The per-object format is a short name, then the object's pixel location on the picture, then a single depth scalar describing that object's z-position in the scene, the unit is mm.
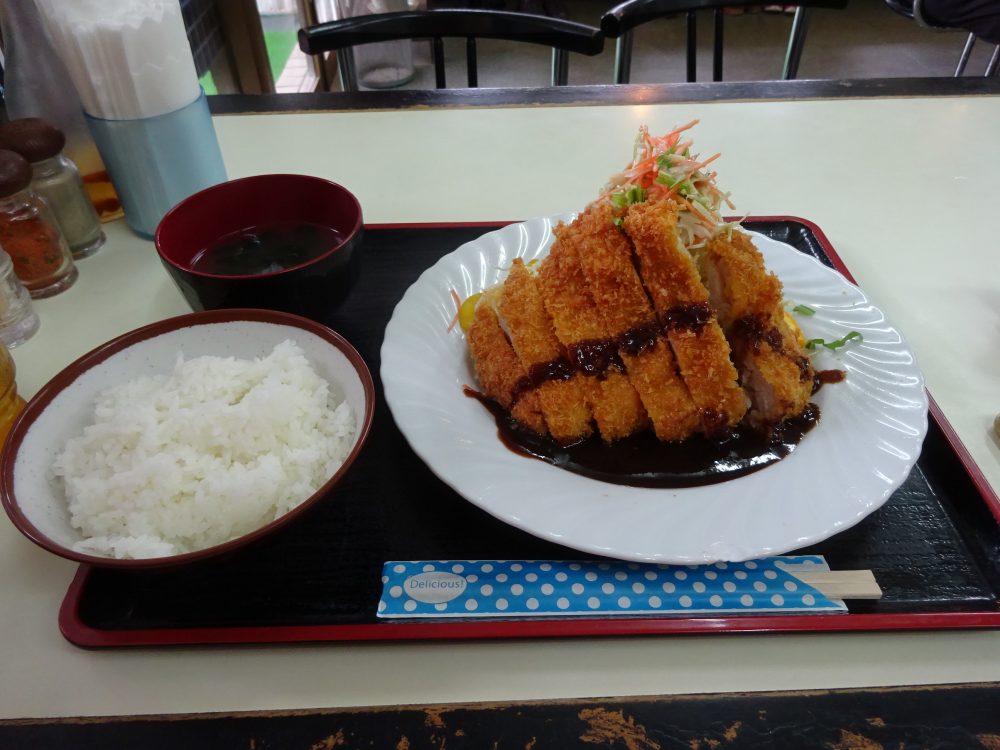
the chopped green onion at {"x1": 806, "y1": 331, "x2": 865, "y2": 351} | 433
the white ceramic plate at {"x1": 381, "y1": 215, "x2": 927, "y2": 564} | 333
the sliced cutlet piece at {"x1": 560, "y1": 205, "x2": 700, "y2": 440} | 402
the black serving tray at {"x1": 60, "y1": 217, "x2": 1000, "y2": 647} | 321
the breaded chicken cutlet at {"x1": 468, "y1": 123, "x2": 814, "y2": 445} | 396
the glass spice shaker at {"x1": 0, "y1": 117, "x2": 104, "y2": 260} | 455
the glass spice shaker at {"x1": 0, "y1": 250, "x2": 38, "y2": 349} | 446
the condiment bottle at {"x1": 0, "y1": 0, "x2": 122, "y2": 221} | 485
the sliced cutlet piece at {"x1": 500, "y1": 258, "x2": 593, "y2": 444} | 397
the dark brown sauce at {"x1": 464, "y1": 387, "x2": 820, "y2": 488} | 379
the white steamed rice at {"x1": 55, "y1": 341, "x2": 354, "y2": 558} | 326
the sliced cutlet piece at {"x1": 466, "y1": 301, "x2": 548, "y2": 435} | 401
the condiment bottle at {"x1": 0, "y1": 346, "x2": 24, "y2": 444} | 392
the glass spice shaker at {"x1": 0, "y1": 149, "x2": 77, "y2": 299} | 426
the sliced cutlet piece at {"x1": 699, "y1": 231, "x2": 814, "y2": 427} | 397
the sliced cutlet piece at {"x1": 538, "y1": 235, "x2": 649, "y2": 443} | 401
